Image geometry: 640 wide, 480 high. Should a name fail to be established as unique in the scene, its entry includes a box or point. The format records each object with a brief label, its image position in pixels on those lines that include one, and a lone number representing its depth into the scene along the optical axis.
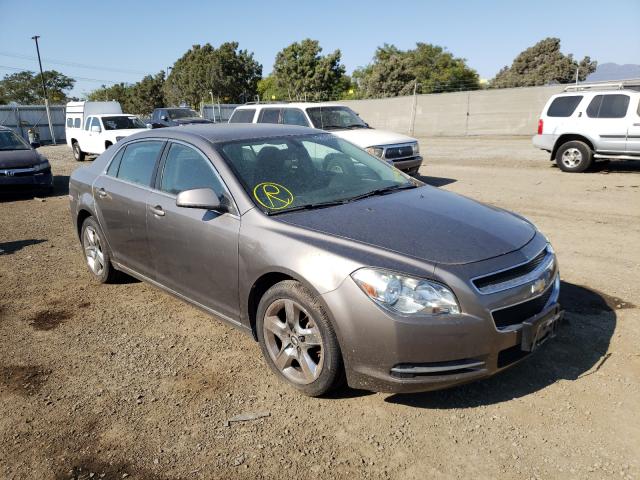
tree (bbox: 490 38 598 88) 62.12
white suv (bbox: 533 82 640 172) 11.22
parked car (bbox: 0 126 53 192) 10.62
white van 16.77
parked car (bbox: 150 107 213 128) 21.61
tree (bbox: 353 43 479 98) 56.06
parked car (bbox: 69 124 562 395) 2.60
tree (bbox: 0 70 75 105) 81.00
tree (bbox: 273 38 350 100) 54.72
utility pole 30.80
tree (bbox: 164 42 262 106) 56.47
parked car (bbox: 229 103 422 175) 10.22
